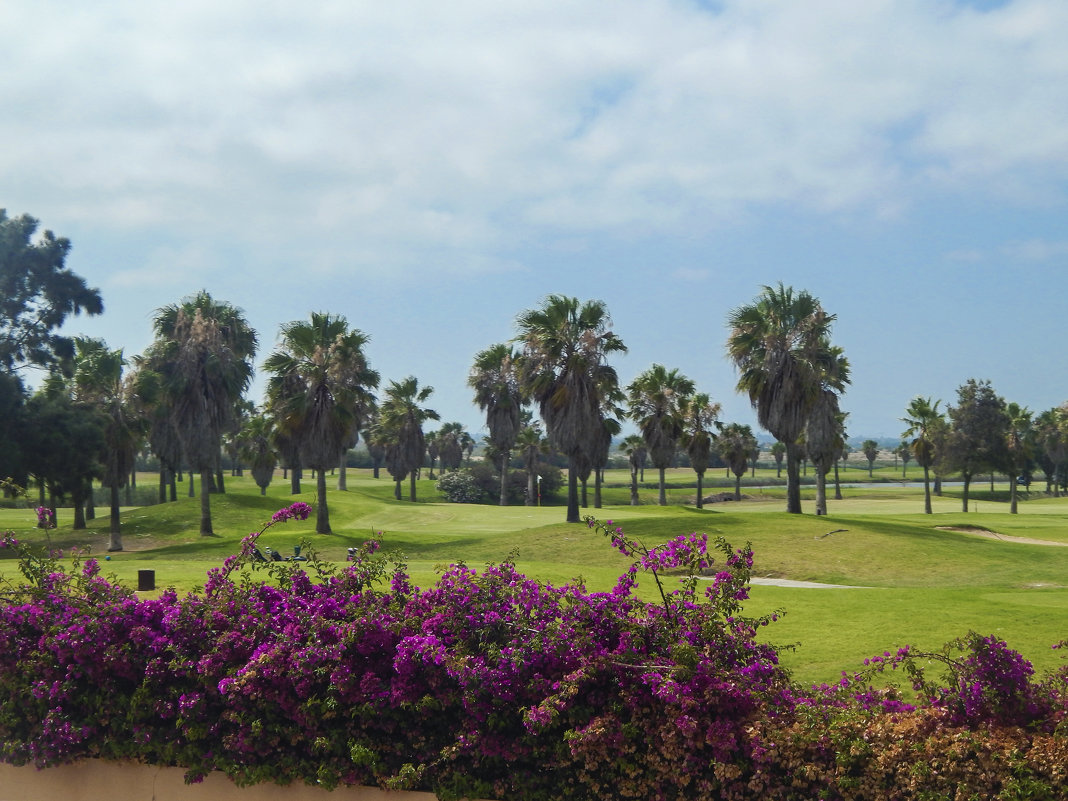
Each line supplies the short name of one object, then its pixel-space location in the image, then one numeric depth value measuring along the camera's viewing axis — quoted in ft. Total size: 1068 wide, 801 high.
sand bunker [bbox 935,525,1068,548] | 124.71
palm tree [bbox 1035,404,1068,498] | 306.14
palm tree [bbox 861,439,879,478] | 449.48
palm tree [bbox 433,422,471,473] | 345.51
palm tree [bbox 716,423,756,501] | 259.80
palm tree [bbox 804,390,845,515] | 161.27
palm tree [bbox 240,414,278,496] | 239.71
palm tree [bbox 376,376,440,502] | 250.37
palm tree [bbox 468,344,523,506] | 231.91
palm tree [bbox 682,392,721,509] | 213.66
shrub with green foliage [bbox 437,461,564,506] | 270.46
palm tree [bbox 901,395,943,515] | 225.97
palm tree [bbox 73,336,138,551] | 131.13
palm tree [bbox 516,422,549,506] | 258.37
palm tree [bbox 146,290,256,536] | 138.00
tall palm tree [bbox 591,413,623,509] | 138.08
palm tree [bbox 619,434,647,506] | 257.14
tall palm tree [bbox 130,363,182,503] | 132.36
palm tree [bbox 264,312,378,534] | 125.90
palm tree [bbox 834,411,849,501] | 257.01
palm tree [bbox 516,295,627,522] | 130.21
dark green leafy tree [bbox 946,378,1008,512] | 209.77
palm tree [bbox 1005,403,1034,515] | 213.46
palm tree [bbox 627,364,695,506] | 205.36
